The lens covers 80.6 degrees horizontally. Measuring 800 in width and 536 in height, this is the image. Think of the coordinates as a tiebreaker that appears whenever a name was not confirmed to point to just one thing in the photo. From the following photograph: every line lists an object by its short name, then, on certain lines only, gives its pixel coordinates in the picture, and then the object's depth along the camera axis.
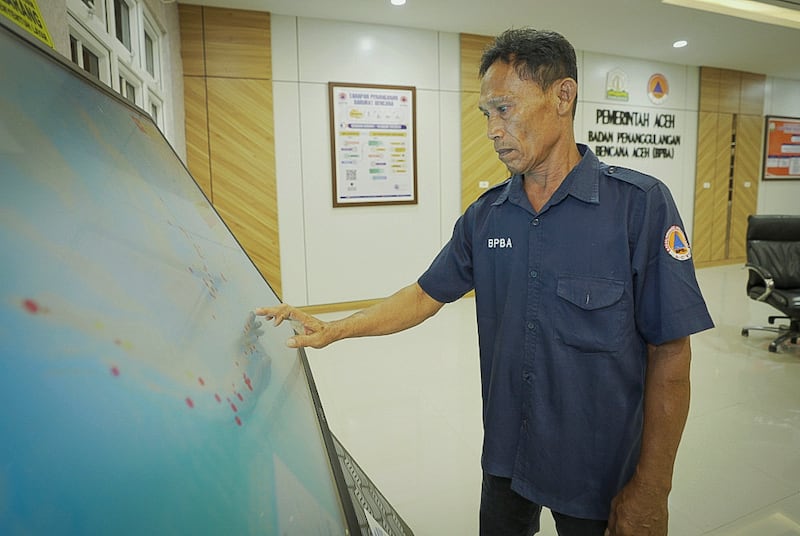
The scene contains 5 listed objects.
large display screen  0.38
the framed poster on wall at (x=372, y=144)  5.44
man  1.05
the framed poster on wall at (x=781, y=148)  8.70
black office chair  4.00
